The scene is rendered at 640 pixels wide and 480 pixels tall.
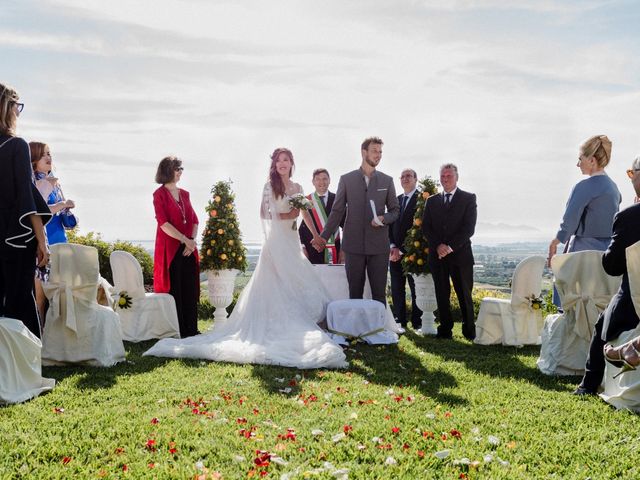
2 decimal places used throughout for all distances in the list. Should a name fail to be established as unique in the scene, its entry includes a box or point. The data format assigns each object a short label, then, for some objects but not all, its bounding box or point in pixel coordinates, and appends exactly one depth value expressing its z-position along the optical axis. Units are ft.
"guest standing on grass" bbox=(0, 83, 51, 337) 17.95
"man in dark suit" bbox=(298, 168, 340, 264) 34.86
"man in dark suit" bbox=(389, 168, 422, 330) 33.37
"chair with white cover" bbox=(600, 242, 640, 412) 14.33
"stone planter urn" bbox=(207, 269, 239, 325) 35.50
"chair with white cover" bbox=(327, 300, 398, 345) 26.61
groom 28.19
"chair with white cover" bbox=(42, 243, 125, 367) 21.75
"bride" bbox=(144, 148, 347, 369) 22.79
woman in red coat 29.68
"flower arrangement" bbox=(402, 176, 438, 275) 31.71
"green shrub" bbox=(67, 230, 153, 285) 44.19
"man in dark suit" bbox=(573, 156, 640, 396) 15.92
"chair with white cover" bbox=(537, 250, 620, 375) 19.93
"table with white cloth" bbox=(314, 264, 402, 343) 29.76
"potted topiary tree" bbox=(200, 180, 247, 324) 35.06
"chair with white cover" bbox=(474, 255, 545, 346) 27.66
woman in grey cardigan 21.90
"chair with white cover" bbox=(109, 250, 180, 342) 30.01
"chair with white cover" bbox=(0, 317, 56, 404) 16.69
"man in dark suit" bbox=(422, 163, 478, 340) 28.71
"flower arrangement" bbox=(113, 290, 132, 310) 29.60
